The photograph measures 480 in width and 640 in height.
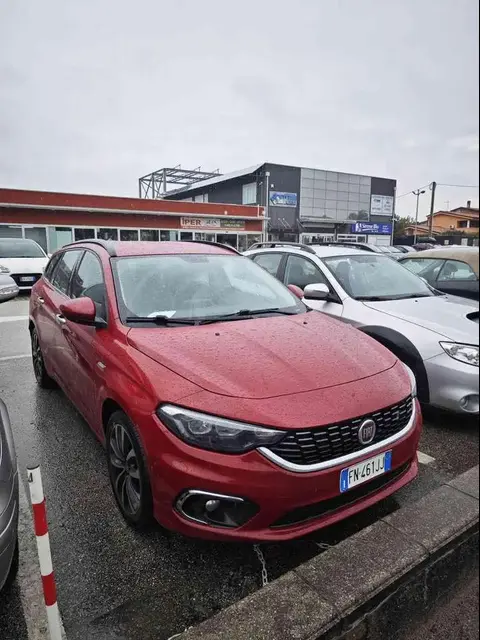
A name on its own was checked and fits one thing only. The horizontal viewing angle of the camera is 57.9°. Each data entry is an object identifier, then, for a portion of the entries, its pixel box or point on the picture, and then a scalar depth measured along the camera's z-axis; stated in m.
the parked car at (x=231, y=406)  1.87
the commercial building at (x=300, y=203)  21.43
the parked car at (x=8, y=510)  1.71
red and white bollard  1.42
